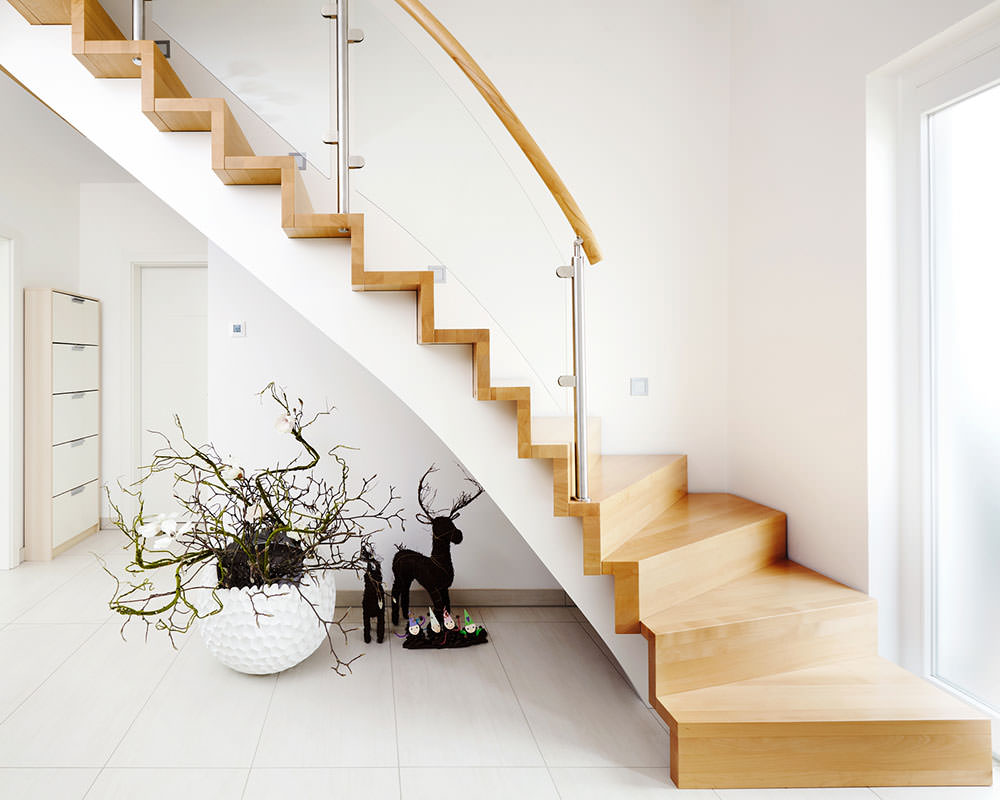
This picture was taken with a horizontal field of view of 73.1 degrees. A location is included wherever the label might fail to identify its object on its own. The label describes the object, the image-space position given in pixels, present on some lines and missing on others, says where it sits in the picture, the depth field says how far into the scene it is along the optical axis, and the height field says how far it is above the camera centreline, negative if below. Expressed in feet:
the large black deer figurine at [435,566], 9.89 -2.42
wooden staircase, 6.23 -2.34
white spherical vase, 8.16 -2.78
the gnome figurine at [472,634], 9.75 -3.37
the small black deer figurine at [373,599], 9.65 -2.84
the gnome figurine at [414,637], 9.61 -3.38
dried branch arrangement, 8.36 -1.82
